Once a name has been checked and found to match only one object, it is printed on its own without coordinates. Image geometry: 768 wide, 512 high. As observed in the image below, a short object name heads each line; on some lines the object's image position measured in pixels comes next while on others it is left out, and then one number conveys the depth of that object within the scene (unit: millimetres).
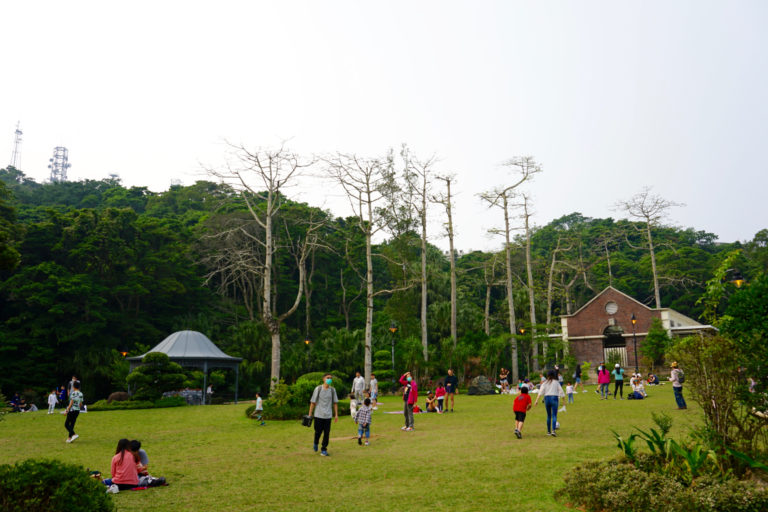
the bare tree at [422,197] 40250
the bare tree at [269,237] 27078
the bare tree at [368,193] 31391
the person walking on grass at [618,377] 23625
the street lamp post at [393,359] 32506
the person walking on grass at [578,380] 31081
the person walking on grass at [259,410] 19875
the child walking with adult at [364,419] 13055
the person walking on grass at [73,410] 14609
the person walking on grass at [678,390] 17828
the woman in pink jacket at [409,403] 15844
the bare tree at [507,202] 43041
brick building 42219
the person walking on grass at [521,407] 13000
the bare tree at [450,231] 39969
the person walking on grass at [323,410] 11409
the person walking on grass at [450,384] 20891
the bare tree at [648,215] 47562
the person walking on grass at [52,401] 26516
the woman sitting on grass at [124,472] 8586
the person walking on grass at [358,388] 19625
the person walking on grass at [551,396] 13242
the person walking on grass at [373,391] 22688
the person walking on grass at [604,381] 24453
